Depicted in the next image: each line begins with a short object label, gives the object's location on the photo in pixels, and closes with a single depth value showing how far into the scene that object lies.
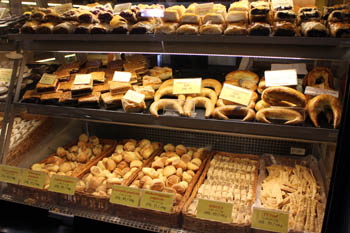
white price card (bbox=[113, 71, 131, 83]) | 2.12
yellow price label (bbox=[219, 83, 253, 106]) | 1.75
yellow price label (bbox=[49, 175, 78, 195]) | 1.90
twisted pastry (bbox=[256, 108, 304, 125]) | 1.57
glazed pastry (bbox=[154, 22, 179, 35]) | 1.69
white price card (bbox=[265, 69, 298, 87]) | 1.69
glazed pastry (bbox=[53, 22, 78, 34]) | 1.89
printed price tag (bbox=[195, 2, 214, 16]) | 1.81
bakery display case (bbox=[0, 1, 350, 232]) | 1.56
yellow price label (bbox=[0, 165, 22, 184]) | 2.01
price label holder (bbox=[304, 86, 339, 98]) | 1.62
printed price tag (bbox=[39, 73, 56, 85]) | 2.17
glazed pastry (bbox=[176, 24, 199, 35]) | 1.66
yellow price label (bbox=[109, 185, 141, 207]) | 1.74
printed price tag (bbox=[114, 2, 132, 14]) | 2.06
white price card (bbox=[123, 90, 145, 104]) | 1.85
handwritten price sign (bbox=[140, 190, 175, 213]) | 1.67
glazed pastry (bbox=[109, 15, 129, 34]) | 1.79
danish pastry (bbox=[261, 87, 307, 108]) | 1.62
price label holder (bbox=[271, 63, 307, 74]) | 1.92
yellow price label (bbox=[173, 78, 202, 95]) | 1.87
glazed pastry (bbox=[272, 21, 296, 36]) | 1.52
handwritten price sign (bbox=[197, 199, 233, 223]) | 1.58
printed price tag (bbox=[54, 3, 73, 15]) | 2.10
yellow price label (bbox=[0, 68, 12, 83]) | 2.32
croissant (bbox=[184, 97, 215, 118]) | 1.72
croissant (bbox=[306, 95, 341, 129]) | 1.55
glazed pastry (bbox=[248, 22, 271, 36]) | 1.56
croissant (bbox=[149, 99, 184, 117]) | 1.77
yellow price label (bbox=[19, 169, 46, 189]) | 1.96
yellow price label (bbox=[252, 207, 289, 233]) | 1.52
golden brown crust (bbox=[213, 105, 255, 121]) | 1.64
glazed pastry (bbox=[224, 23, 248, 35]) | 1.58
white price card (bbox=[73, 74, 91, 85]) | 2.11
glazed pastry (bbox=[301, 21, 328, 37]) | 1.47
